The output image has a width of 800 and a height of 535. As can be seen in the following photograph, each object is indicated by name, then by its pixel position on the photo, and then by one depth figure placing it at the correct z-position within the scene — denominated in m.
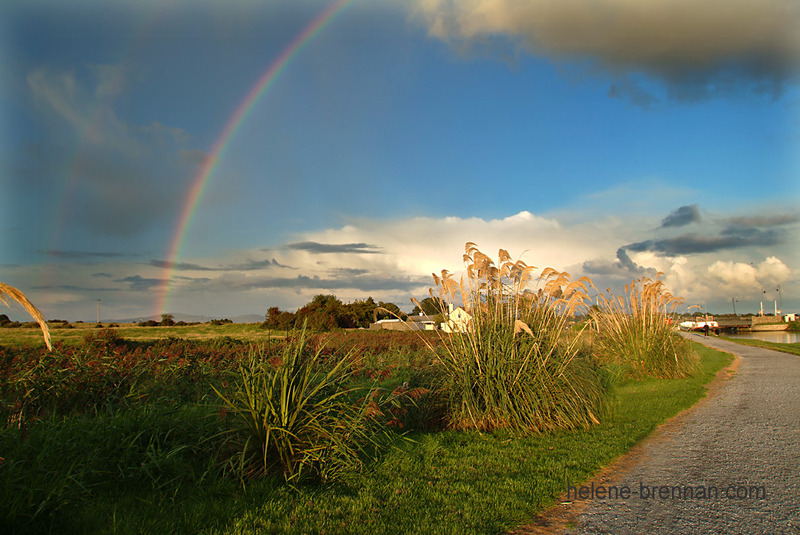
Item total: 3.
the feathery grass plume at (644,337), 14.31
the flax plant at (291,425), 4.93
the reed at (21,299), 2.53
